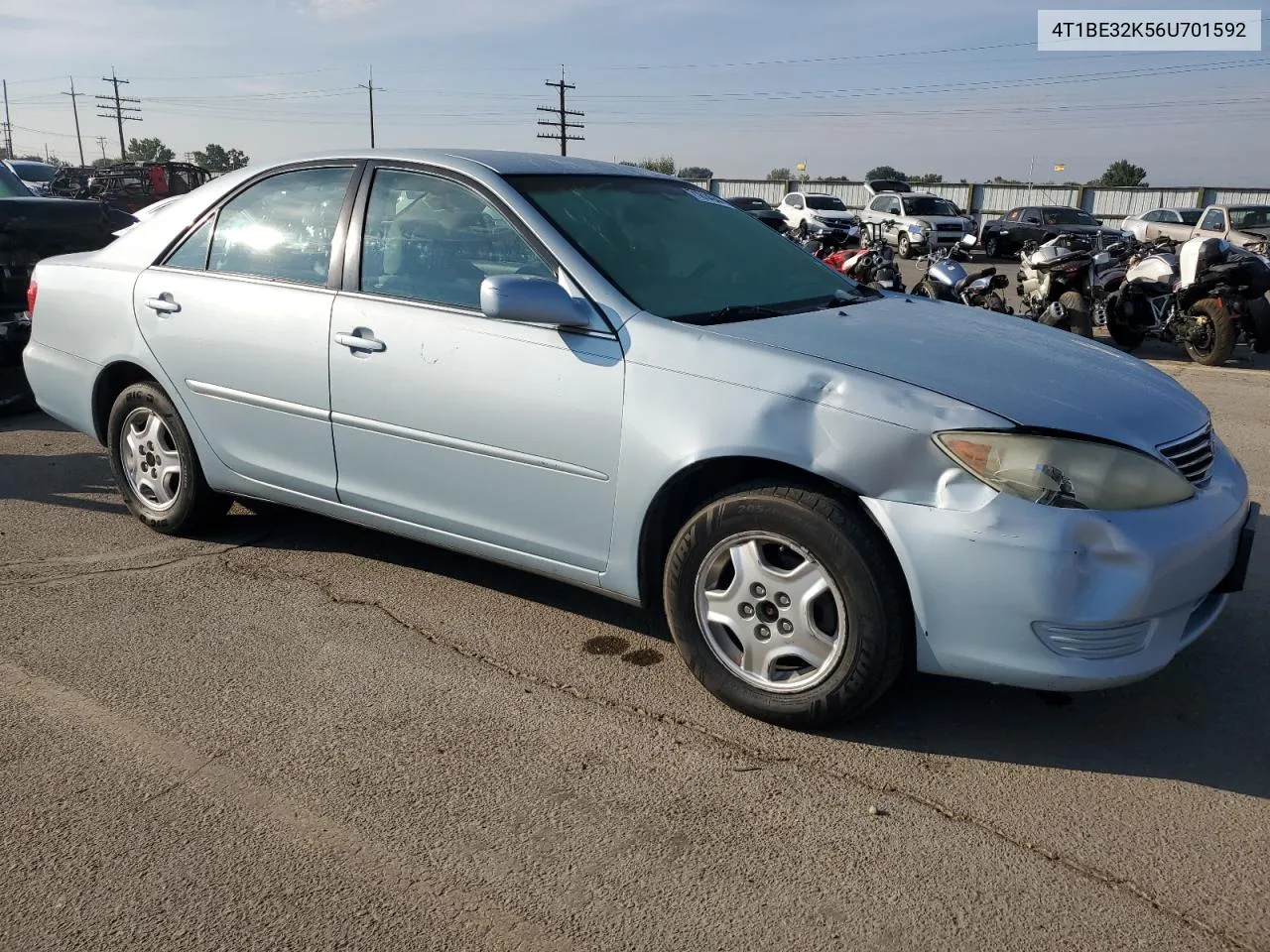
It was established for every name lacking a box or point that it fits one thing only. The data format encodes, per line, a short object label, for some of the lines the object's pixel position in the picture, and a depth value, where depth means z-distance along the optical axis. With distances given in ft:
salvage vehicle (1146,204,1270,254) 66.59
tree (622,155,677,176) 207.41
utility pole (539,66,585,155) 216.74
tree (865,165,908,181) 238.48
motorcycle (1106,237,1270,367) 32.12
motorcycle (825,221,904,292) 40.84
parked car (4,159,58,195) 88.16
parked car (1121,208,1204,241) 80.28
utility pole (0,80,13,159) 311.68
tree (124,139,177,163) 317.69
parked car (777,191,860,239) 95.35
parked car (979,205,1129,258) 88.17
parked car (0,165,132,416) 24.64
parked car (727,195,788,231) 89.87
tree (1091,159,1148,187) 254.47
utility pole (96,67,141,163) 275.14
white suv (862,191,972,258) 88.37
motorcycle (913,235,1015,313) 34.68
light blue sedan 9.21
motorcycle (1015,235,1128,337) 33.37
